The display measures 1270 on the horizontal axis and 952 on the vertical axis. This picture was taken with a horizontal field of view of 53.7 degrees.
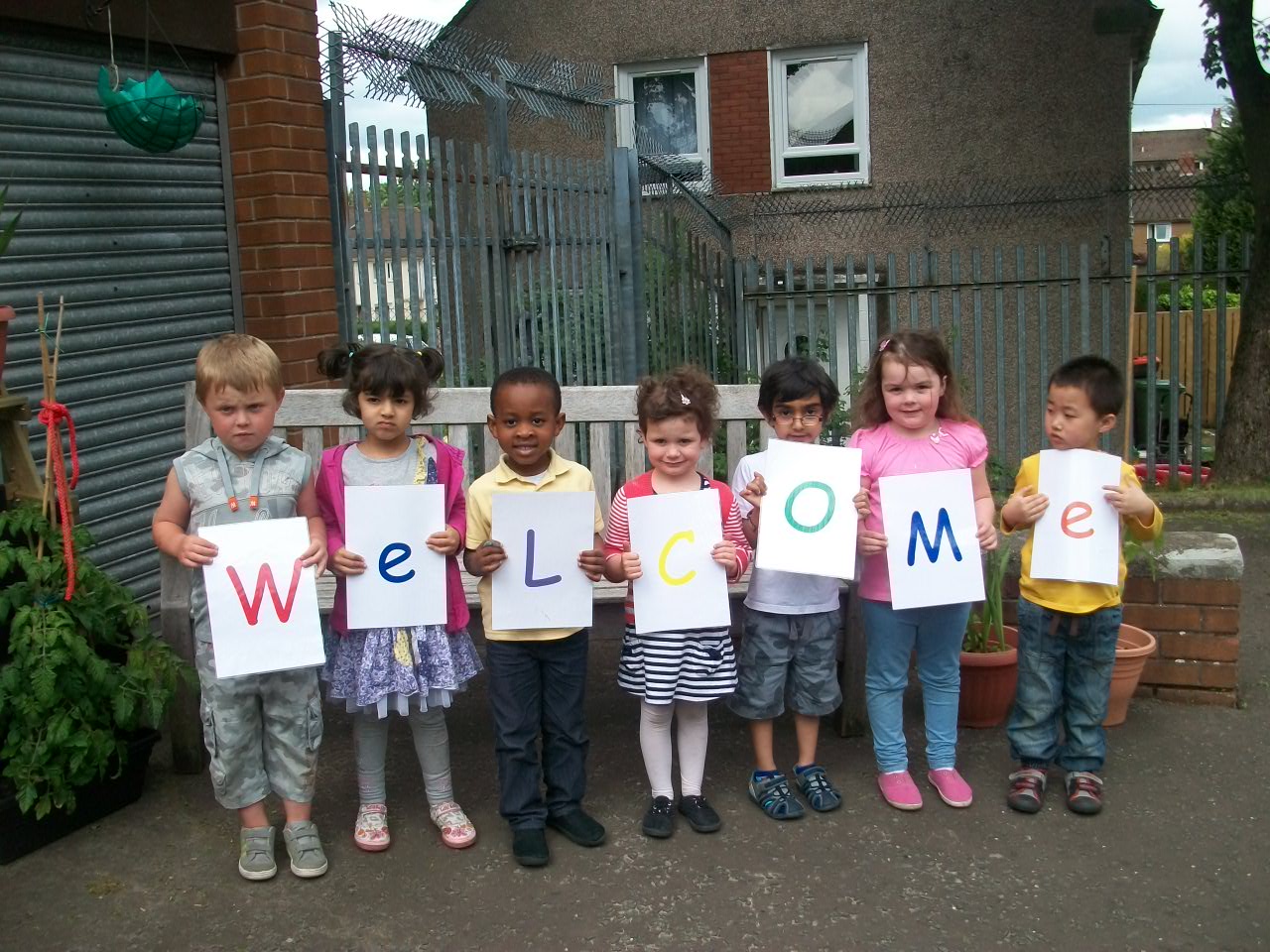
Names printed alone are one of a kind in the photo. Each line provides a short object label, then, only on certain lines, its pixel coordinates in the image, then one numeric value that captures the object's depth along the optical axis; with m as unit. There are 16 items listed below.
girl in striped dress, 3.51
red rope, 3.46
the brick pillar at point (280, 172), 5.73
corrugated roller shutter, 4.80
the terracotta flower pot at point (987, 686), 4.28
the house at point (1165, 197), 13.04
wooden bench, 4.08
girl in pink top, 3.64
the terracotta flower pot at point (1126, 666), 4.22
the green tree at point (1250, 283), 8.59
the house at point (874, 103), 13.71
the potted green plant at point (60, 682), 3.41
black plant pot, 3.50
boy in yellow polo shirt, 3.42
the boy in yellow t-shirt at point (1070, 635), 3.62
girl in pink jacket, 3.40
